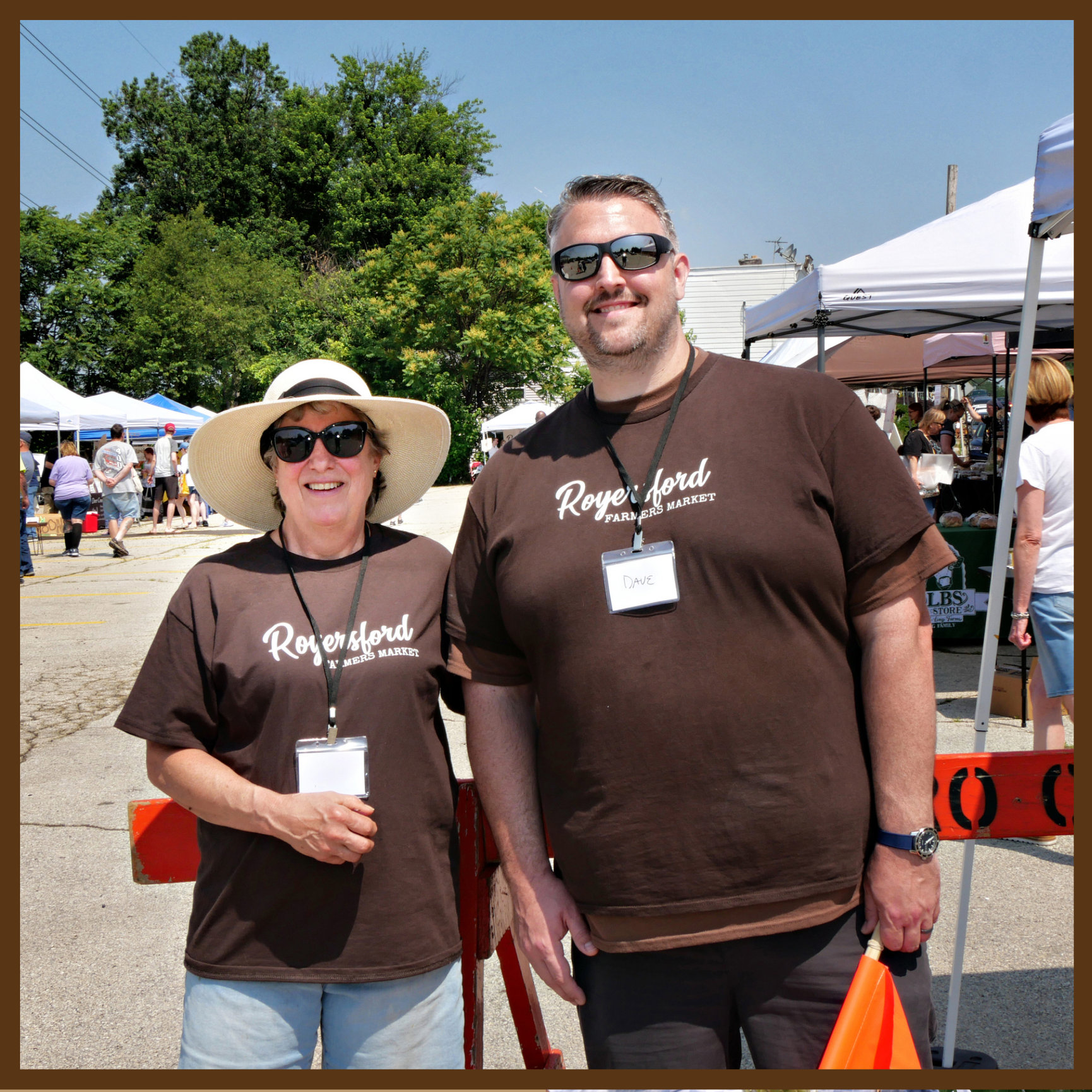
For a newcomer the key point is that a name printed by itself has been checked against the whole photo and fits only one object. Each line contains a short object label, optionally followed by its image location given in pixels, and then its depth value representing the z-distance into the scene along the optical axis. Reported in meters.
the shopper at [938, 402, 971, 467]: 14.37
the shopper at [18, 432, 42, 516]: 14.32
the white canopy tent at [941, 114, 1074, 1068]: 2.40
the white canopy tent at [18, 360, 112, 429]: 14.86
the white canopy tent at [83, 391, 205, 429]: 18.23
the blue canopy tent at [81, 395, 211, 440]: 24.92
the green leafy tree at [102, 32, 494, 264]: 45.53
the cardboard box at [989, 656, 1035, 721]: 5.95
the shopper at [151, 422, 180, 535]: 17.95
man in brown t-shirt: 1.59
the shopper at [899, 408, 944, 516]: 10.73
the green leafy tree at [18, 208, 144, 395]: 32.25
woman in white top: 4.23
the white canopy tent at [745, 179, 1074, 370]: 5.86
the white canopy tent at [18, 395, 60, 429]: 13.44
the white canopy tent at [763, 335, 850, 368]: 13.27
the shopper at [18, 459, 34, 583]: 12.78
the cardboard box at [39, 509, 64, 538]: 19.00
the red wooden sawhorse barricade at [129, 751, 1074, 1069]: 2.03
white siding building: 45.91
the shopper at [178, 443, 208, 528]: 19.55
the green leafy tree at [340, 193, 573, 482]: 34.78
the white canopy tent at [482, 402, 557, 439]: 34.06
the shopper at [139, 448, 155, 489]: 19.83
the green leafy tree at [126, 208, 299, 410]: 38.38
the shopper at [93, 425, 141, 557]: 14.88
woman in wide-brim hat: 1.72
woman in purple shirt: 14.47
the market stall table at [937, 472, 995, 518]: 10.02
